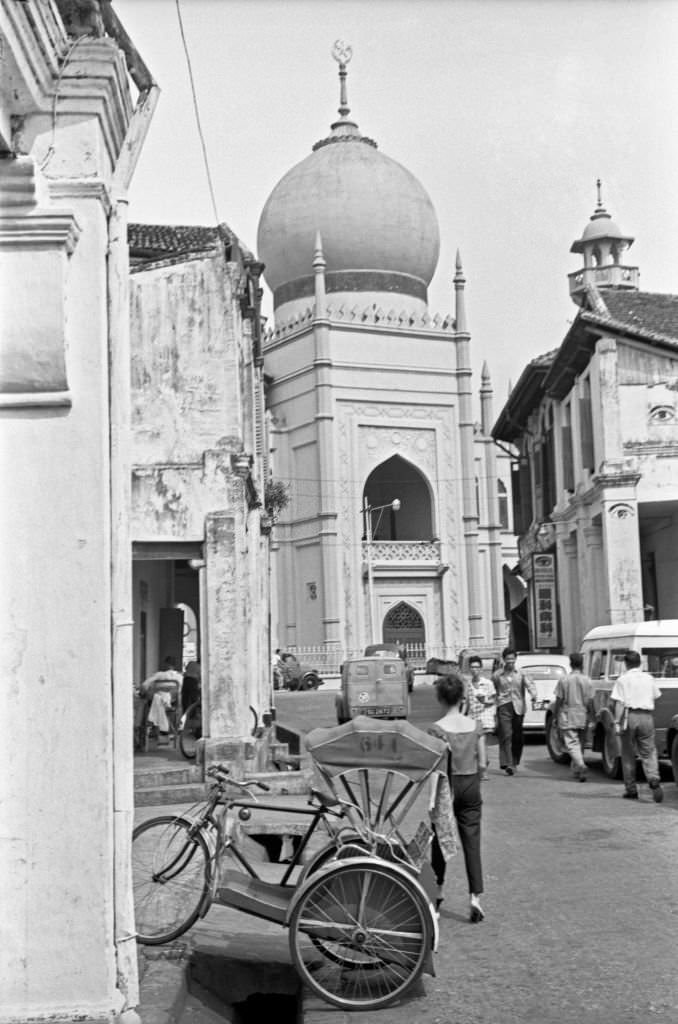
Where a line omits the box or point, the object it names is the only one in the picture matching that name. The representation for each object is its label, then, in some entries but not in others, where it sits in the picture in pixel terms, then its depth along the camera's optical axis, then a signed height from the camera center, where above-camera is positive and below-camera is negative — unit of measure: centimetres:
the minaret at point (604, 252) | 4697 +1458
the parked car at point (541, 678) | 2062 -33
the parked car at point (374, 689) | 2680 -55
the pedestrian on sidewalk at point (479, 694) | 1534 -45
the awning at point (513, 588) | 6209 +335
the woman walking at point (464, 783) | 784 -75
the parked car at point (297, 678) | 4141 -45
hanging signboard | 3431 +148
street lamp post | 4609 +391
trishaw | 620 -107
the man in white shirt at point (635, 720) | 1309 -65
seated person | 1886 -40
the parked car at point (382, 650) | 3797 +34
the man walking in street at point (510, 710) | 1602 -63
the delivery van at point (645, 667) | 1468 -21
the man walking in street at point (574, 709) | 1535 -61
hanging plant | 2763 +478
